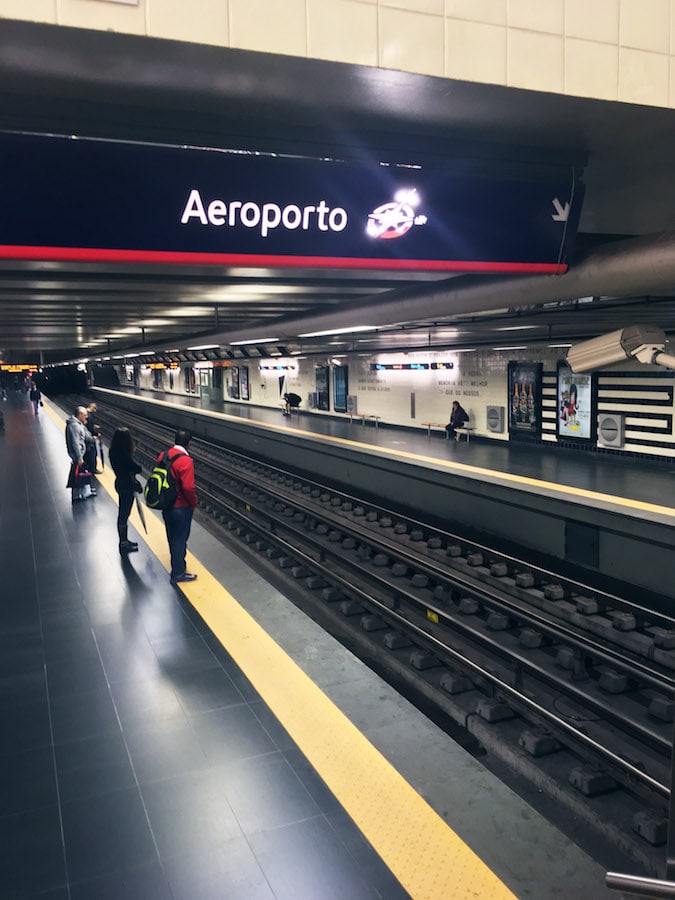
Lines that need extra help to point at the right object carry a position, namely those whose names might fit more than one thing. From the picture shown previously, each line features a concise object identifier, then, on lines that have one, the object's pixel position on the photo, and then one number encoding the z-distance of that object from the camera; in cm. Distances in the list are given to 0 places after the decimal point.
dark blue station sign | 257
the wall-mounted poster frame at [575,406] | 1288
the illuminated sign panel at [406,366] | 1594
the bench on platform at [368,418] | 1967
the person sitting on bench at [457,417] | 1575
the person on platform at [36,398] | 3088
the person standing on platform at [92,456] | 1025
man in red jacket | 660
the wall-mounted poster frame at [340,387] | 2164
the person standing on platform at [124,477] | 777
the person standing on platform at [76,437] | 988
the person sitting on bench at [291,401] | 2405
